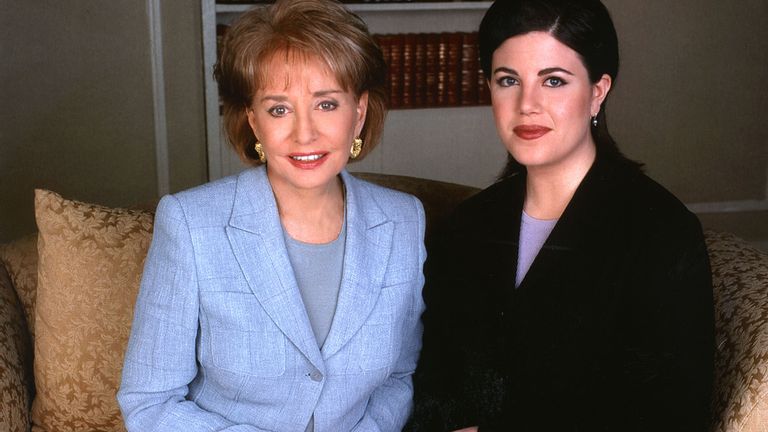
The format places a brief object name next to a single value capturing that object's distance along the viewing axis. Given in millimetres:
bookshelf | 4129
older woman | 1775
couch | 2123
